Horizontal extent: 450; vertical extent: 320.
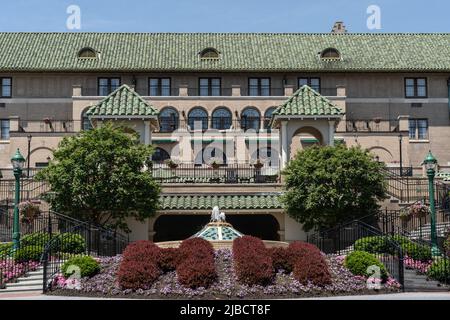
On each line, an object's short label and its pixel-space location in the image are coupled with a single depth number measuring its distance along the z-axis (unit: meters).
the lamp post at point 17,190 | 27.93
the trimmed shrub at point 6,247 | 28.44
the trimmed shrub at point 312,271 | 21.83
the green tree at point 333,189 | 34.78
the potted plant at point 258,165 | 42.91
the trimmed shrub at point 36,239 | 28.17
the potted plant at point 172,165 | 42.64
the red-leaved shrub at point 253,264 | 21.53
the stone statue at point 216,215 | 27.73
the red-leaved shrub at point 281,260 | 22.95
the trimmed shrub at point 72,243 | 28.72
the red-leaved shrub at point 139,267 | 21.50
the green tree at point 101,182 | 34.28
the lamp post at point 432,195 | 27.44
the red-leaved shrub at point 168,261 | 22.64
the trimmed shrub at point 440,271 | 23.22
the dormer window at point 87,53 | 62.88
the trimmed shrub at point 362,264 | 22.75
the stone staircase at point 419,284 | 22.44
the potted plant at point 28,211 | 35.56
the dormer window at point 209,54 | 63.19
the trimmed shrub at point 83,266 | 22.94
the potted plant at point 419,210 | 33.94
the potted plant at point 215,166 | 42.56
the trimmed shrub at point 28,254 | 26.08
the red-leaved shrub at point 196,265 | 21.28
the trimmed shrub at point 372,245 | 27.54
